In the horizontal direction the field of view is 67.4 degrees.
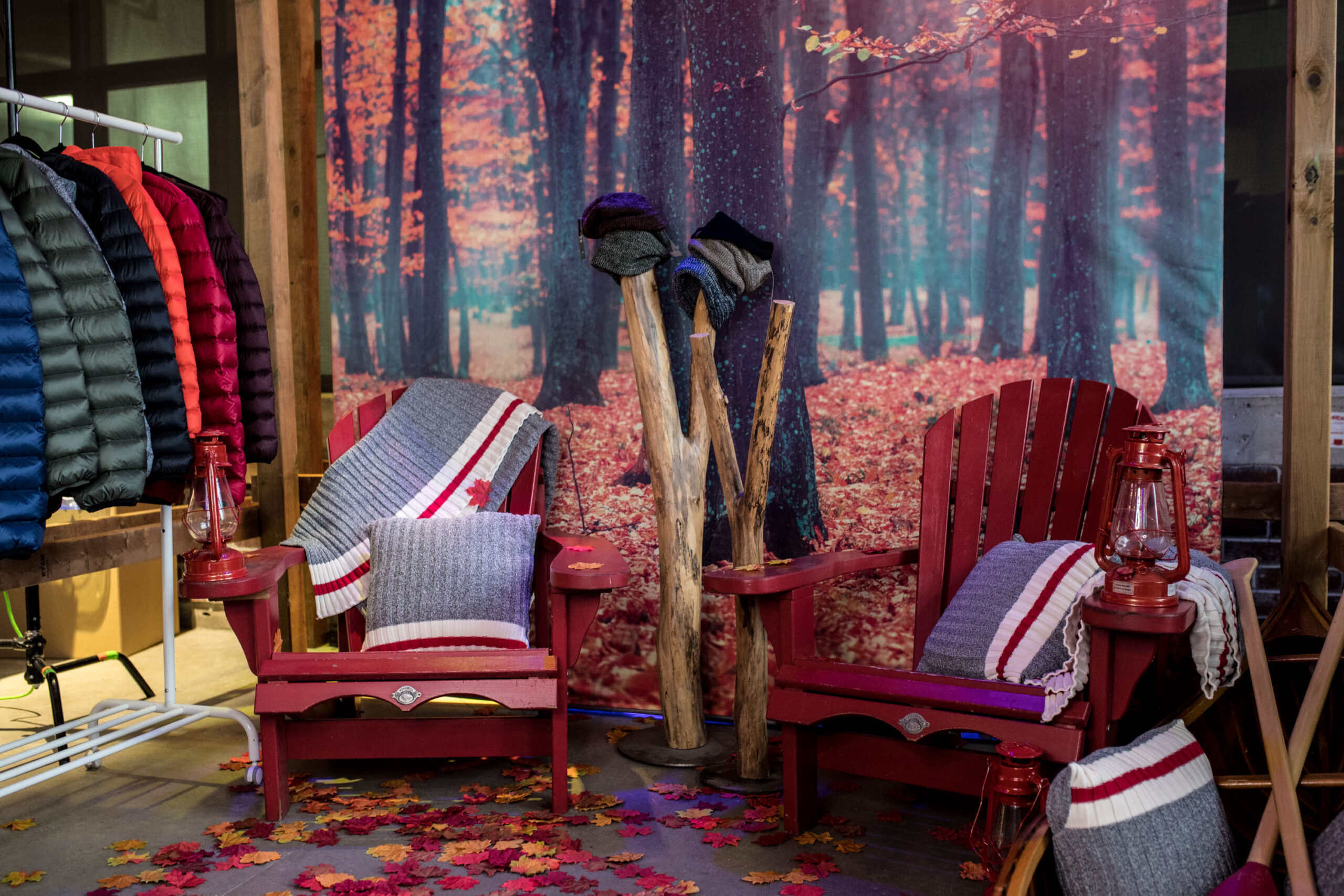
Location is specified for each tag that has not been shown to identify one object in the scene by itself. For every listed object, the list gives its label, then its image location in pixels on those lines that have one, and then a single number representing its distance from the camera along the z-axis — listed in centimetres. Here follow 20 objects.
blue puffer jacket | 207
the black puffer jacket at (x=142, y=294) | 240
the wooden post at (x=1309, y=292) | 233
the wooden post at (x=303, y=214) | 362
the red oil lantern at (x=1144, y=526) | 186
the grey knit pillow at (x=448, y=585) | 271
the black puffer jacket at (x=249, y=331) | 280
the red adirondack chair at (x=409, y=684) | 231
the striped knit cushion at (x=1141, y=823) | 139
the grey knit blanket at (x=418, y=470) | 283
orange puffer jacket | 252
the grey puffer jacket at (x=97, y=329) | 224
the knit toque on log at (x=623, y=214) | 283
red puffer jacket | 261
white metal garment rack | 243
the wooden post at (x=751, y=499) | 265
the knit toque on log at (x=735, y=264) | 280
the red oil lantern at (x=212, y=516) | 236
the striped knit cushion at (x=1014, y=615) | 212
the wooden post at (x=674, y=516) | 287
